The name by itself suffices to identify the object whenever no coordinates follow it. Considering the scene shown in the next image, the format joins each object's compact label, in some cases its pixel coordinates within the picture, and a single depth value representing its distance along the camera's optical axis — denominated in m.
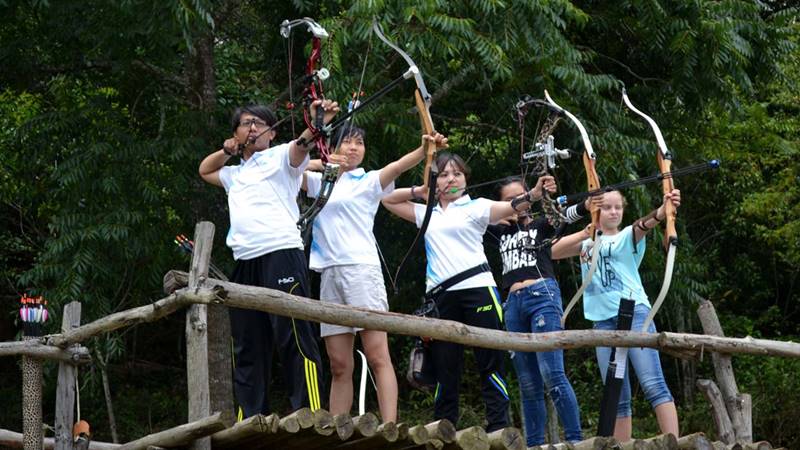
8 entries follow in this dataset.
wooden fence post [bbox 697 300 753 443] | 12.90
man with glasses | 10.42
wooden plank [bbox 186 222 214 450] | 9.16
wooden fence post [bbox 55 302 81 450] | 11.97
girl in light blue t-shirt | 11.94
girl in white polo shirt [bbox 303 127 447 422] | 11.18
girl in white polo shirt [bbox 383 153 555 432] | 11.70
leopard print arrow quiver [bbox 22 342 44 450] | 12.21
